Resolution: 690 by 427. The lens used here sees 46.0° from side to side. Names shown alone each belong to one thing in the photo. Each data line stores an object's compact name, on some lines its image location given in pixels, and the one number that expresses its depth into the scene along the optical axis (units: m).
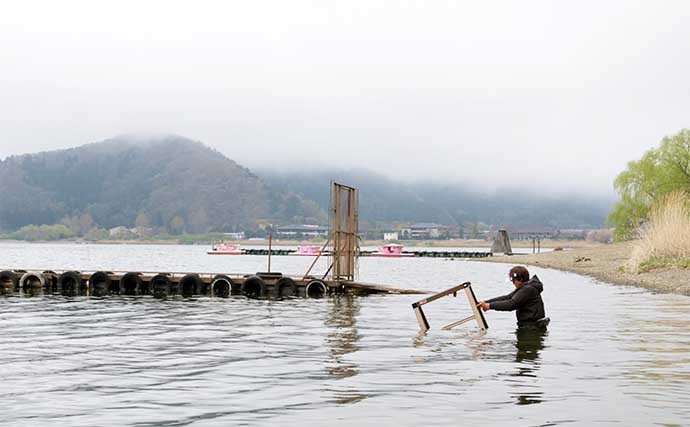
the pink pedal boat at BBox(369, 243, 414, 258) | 178.70
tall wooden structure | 41.81
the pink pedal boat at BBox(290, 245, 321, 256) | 180.62
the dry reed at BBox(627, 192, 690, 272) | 51.41
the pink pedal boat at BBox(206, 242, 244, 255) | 195.88
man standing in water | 20.88
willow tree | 97.56
